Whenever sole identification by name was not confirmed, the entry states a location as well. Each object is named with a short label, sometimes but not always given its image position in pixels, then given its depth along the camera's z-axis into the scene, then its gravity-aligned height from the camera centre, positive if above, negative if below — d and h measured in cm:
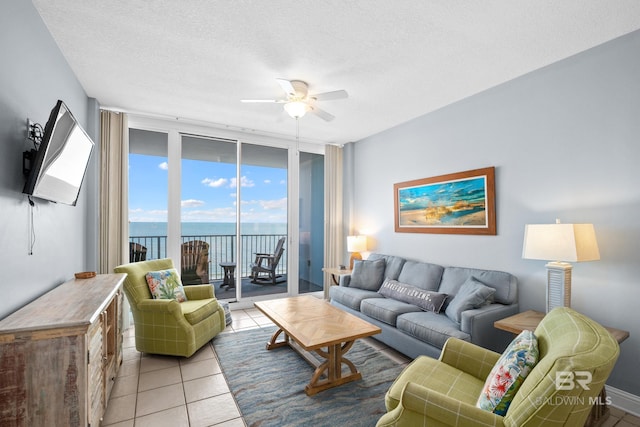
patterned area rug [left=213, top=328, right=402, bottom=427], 209 -137
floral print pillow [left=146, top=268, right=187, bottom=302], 313 -68
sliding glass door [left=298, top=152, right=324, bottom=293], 534 -7
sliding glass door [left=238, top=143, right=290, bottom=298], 482 +7
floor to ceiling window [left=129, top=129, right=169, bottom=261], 405 +45
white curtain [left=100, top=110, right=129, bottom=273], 365 +41
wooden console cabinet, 144 -73
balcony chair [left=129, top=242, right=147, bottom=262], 407 -41
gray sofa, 263 -87
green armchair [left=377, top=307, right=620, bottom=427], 111 -74
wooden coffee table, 235 -92
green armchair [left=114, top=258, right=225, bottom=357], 287 -98
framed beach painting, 323 +20
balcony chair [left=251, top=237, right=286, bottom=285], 510 -77
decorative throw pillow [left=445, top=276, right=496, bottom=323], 271 -73
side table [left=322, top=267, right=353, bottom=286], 456 -80
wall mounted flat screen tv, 177 +43
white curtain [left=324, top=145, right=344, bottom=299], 532 +20
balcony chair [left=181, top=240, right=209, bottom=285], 440 -61
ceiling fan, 271 +118
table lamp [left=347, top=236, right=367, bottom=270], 476 -37
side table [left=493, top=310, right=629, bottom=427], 204 -83
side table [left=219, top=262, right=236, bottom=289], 478 -86
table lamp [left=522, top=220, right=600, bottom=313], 220 -24
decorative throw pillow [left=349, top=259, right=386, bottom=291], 407 -75
